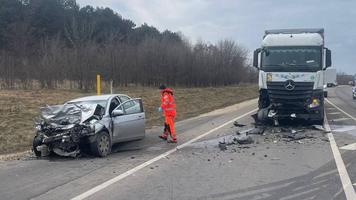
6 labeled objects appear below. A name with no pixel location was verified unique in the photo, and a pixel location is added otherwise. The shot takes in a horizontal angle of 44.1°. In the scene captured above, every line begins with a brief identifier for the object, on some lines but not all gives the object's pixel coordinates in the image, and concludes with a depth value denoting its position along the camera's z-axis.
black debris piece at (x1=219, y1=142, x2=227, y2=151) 11.69
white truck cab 15.97
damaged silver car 10.31
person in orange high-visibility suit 13.47
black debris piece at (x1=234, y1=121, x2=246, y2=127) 17.71
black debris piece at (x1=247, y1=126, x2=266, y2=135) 14.97
